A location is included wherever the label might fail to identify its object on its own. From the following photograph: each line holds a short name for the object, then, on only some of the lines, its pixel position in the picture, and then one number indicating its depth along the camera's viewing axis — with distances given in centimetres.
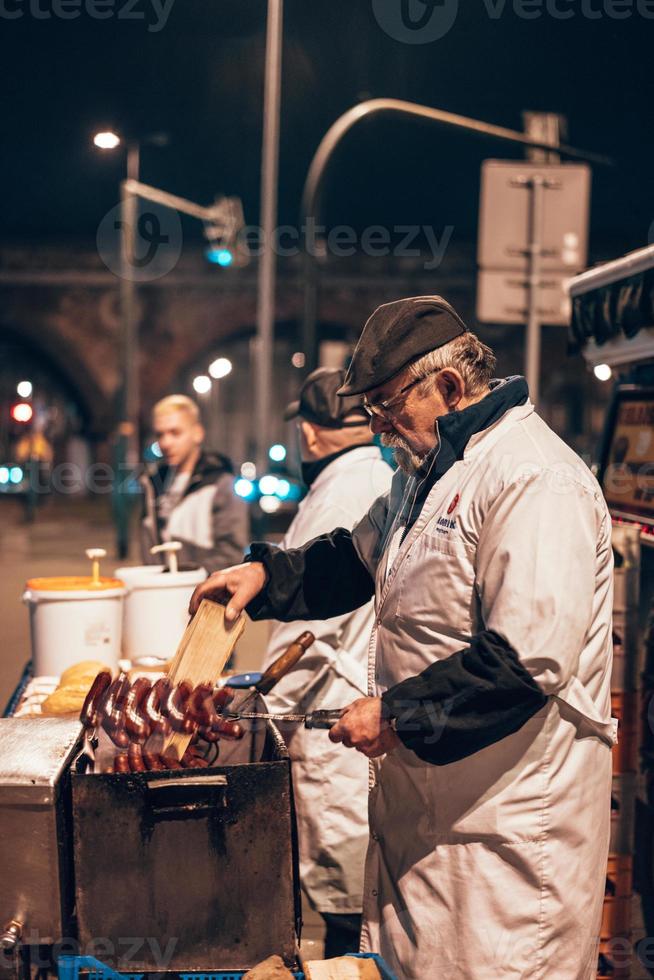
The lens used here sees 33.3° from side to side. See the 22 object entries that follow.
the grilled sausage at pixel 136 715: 276
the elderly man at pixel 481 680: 233
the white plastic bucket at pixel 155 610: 475
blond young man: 621
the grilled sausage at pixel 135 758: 264
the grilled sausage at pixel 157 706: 277
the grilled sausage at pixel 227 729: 283
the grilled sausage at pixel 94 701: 285
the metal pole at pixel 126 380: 1836
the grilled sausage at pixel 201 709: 279
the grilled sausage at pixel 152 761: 268
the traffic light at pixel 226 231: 1781
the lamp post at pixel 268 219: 1489
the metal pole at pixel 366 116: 1128
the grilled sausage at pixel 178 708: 278
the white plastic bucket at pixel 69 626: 441
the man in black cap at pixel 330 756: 426
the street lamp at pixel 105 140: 1872
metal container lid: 244
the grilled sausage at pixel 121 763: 264
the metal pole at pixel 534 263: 748
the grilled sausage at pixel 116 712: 275
